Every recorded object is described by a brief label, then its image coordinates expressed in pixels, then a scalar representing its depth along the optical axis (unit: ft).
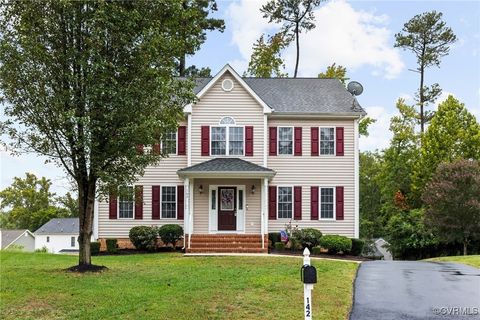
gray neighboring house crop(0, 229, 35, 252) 158.81
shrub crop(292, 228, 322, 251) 70.03
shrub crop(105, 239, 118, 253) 70.85
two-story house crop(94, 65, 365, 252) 72.74
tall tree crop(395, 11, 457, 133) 111.86
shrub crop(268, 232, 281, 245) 72.08
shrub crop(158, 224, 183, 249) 70.08
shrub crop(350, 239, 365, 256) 71.46
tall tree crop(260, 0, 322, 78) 117.29
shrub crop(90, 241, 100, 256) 70.85
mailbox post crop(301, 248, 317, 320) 22.34
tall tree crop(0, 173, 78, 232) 177.17
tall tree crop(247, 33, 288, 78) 117.29
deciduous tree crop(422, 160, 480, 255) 71.41
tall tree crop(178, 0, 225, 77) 111.45
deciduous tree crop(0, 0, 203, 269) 42.50
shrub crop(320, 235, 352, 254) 67.92
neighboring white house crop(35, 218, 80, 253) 163.84
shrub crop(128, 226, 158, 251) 70.64
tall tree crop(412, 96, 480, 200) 96.37
